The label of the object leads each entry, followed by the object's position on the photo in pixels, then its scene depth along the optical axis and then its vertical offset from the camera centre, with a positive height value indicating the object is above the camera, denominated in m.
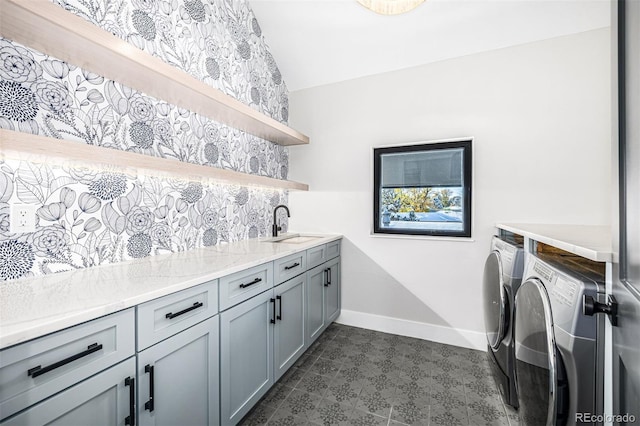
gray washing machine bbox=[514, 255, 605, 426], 0.87 -0.47
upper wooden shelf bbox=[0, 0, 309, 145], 1.01 +0.72
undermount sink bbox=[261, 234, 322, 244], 2.47 -0.25
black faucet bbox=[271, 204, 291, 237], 2.64 -0.14
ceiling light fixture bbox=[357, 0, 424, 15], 1.66 +1.26
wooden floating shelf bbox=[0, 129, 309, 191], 1.01 +0.25
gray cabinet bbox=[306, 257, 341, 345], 2.22 -0.75
